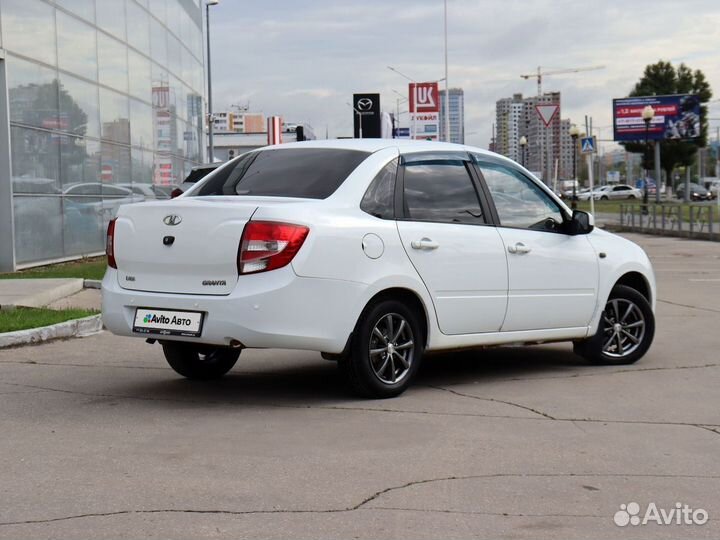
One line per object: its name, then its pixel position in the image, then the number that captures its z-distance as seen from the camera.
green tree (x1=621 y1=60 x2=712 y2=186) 89.69
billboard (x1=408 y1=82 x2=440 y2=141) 48.44
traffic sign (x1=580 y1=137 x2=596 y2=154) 34.47
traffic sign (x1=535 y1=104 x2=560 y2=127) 40.47
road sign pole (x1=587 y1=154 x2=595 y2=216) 27.90
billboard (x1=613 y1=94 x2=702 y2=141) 85.00
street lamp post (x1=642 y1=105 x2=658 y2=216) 42.38
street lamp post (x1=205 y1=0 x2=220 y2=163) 54.91
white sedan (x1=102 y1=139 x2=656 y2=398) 6.80
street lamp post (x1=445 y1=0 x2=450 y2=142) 64.40
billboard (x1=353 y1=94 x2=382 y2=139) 49.41
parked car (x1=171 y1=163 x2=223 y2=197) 18.19
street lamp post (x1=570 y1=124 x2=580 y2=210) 50.59
